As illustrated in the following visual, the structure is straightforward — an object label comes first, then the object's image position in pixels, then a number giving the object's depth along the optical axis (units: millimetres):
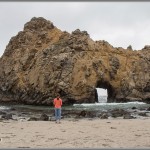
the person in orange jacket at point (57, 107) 26828
